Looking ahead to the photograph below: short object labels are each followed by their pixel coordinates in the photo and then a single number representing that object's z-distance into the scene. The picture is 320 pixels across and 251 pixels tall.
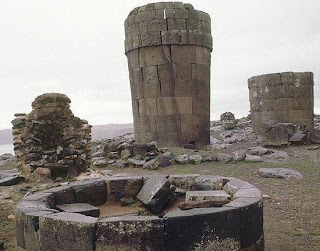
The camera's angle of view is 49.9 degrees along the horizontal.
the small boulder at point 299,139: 12.05
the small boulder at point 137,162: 10.14
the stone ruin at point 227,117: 22.01
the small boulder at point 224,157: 9.83
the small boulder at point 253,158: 9.53
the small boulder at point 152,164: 9.61
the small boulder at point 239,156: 9.78
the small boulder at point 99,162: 10.64
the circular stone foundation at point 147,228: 2.86
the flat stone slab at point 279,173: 7.65
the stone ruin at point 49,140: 8.36
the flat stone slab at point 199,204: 3.71
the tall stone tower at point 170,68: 11.47
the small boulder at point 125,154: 11.18
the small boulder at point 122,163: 10.34
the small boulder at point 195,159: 9.92
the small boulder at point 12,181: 7.42
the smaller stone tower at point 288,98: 14.68
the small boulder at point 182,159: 9.94
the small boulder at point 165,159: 9.84
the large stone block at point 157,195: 4.48
